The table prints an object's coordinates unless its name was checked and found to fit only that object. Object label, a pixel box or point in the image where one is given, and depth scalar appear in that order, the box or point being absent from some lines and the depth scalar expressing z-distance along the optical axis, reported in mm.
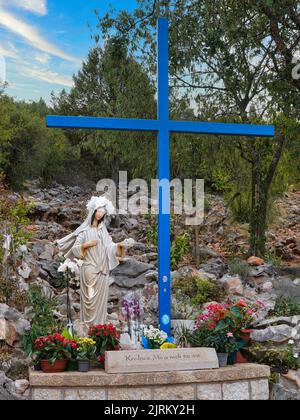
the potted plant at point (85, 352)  7160
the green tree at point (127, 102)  15938
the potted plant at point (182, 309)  11179
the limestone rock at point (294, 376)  7988
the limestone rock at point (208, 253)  16422
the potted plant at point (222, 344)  7594
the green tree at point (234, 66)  15000
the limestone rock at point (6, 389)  6961
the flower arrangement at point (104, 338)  7602
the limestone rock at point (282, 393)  7617
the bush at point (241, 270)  13898
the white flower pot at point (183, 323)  9078
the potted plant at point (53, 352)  7129
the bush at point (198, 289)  12305
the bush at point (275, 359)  8219
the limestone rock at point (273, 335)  8844
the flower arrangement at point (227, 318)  7879
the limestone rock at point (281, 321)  9453
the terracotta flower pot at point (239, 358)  7891
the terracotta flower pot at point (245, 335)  7992
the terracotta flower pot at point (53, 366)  7121
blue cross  8570
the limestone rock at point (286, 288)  12471
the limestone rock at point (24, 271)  12327
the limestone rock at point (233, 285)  12844
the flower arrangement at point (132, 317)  8117
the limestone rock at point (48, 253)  14664
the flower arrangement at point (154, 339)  7965
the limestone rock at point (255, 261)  15195
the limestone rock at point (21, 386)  7301
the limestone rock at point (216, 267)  14422
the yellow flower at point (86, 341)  7469
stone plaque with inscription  7102
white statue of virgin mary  8562
